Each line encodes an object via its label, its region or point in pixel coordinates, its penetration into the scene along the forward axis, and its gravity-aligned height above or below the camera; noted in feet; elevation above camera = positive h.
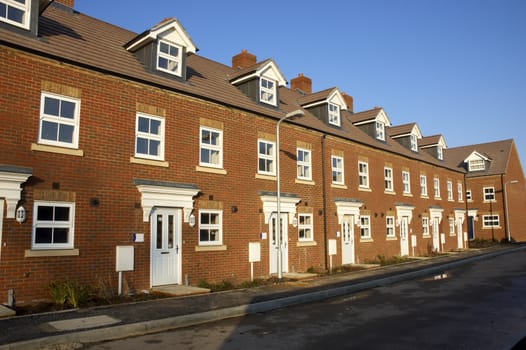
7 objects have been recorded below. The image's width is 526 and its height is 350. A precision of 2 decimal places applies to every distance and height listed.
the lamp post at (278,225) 49.52 +0.47
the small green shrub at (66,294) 34.24 -5.20
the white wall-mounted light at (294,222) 60.23 +1.06
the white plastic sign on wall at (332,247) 65.87 -2.85
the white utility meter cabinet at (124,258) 39.73 -2.55
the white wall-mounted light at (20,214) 34.01 +1.45
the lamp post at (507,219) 134.92 +2.62
